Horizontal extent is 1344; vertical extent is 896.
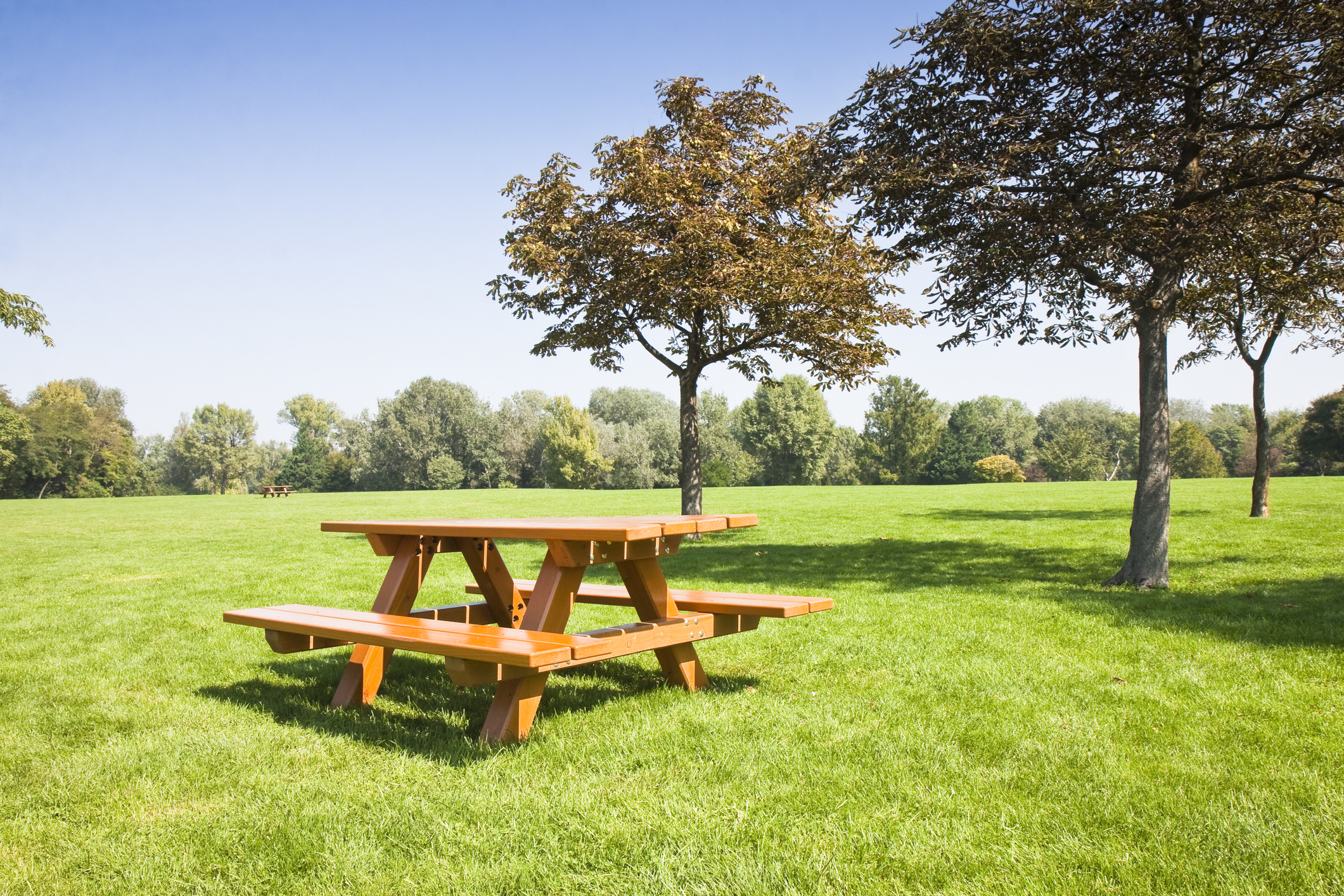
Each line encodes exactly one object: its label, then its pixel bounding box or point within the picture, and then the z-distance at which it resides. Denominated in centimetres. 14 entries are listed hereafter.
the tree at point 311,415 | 10862
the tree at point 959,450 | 7800
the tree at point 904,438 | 7769
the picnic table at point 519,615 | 418
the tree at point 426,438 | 7525
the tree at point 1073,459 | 7788
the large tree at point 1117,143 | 927
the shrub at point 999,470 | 7431
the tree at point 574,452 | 6850
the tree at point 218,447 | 9025
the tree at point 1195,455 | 7256
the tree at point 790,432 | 7300
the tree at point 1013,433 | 8981
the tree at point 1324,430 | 4709
